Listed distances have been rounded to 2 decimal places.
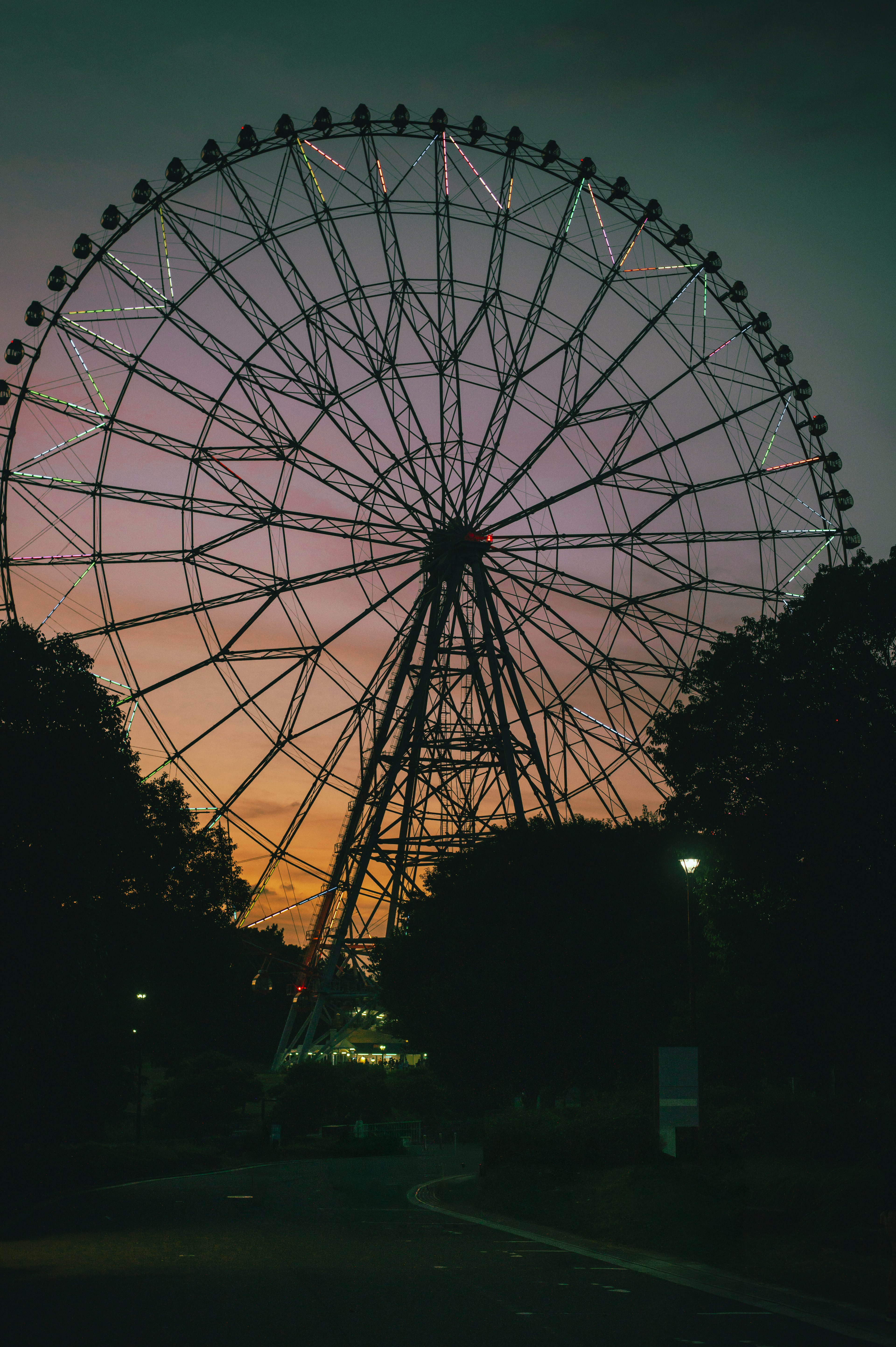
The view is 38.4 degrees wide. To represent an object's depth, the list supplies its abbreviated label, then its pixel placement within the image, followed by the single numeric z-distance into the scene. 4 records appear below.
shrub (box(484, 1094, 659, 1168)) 23.98
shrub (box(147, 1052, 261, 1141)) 57.34
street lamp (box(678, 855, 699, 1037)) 23.20
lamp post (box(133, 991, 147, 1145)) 47.69
